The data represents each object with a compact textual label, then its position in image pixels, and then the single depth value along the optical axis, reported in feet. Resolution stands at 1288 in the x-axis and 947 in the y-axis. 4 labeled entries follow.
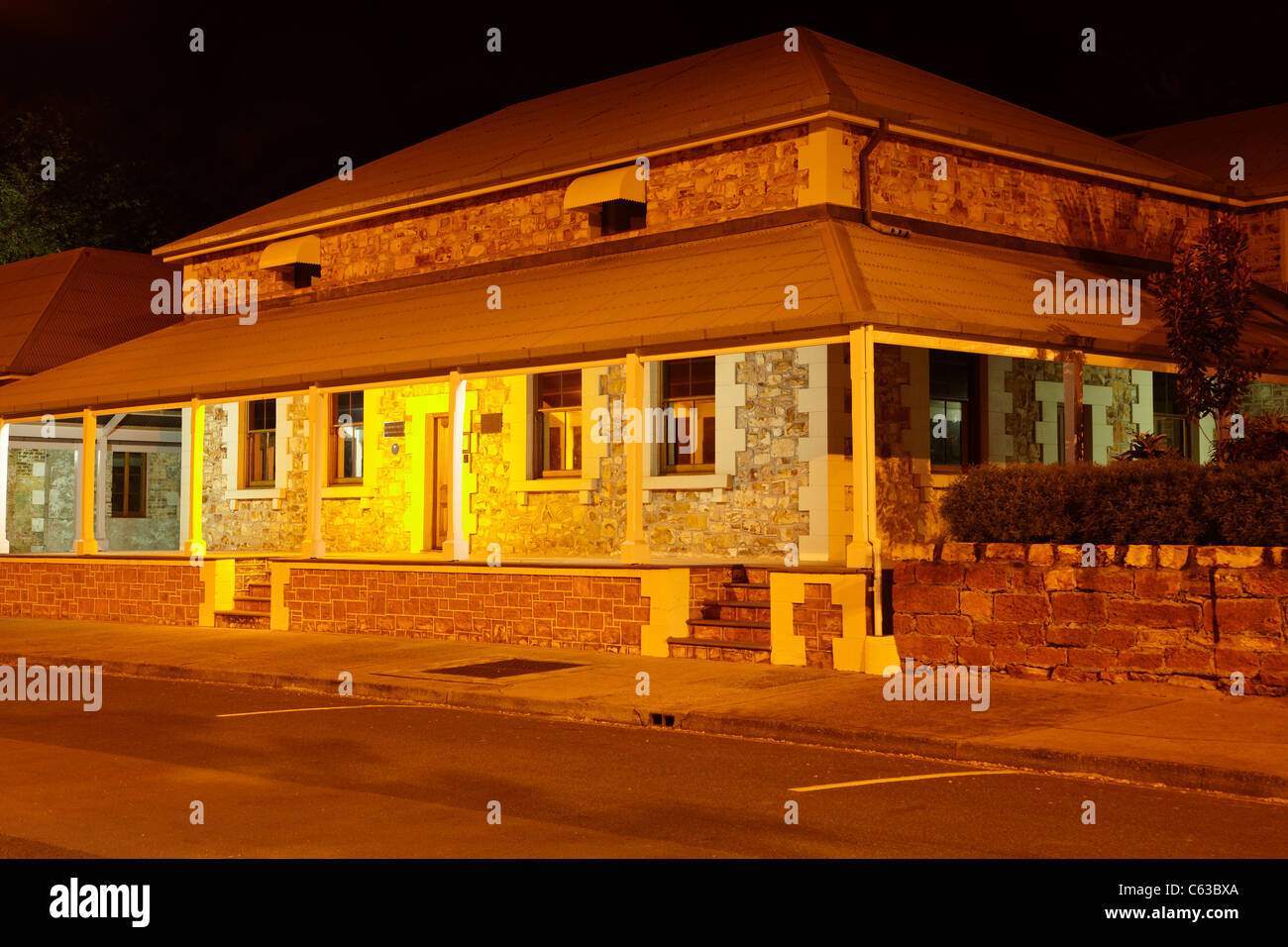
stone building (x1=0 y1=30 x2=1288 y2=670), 49.60
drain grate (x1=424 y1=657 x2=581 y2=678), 46.34
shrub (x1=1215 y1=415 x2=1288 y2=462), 47.75
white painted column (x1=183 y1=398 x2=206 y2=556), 65.67
